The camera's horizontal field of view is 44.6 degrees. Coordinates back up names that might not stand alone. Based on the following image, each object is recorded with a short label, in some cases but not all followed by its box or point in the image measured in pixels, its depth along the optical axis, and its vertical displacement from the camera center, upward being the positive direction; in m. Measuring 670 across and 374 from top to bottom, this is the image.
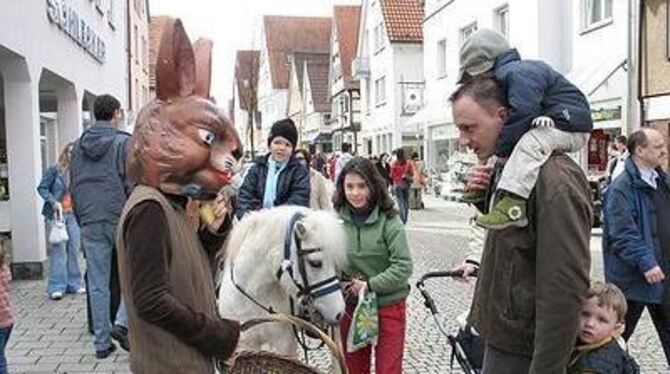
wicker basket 3.43 -0.88
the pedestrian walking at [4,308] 5.12 -0.93
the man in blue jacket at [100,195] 6.88 -0.29
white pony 4.14 -0.58
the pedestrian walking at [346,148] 21.95 +0.22
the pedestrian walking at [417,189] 22.22 -0.95
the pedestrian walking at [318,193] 6.71 -0.31
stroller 4.03 -0.97
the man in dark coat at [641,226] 5.29 -0.49
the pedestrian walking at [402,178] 19.22 -0.56
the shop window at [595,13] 17.02 +3.00
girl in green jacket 4.45 -0.55
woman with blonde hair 9.20 -0.77
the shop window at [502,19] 22.45 +3.75
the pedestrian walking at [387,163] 20.82 -0.21
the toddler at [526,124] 2.57 +0.09
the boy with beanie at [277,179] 6.04 -0.16
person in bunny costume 2.57 -0.19
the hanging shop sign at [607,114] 15.88 +0.76
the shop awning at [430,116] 27.42 +1.38
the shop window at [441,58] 28.28 +3.35
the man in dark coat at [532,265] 2.53 -0.36
